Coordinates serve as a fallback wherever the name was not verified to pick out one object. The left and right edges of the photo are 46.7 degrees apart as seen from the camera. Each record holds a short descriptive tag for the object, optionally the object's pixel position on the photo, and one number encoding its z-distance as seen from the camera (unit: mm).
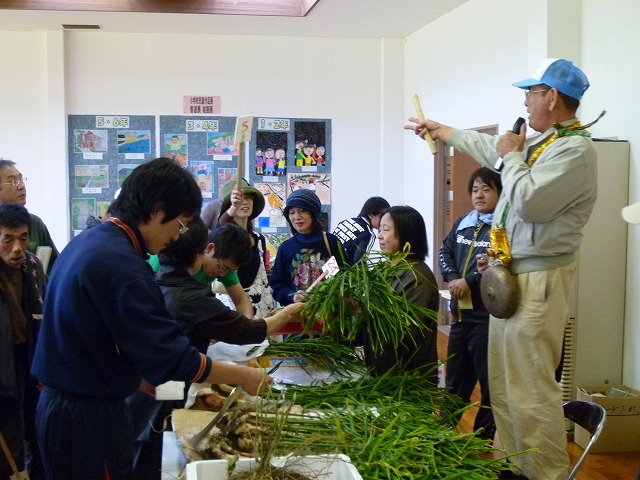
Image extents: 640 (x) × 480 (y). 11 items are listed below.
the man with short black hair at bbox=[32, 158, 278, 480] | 1761
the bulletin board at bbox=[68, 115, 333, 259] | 7645
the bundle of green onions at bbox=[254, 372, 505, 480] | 1784
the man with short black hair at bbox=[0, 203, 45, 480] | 2885
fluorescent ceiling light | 6586
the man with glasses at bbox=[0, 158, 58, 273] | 3777
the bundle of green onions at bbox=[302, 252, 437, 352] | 2572
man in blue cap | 2598
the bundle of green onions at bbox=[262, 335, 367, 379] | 2646
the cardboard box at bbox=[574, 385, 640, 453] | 4063
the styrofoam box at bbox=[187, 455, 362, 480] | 1561
